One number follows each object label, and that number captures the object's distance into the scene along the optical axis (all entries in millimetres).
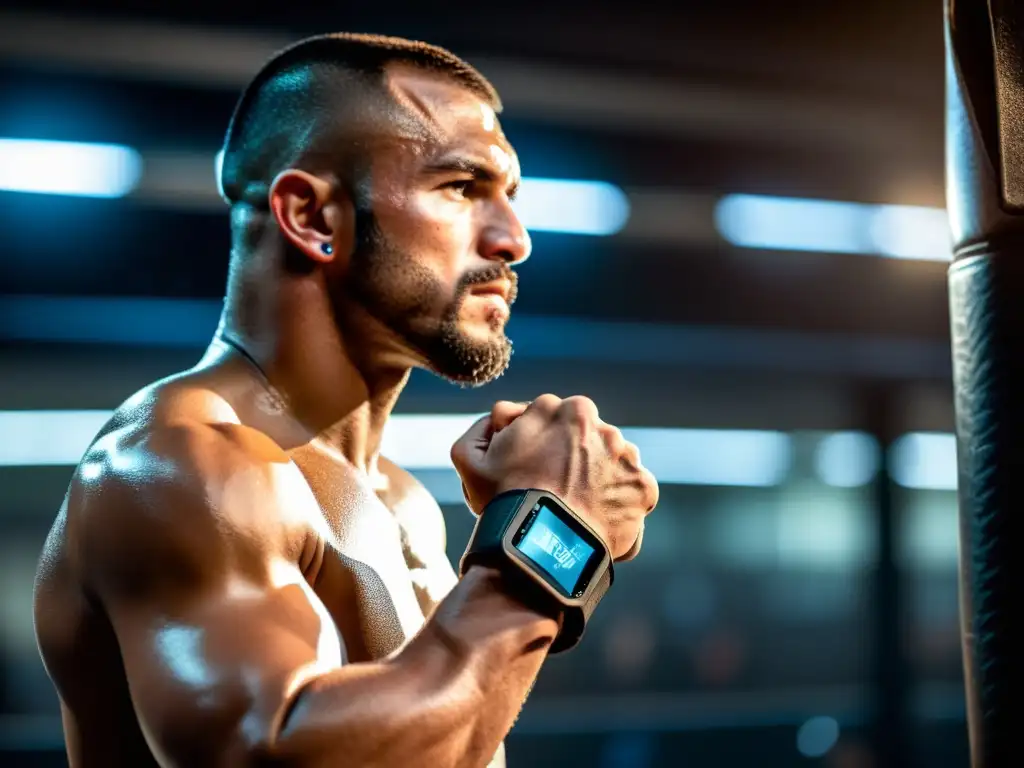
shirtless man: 724
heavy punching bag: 700
